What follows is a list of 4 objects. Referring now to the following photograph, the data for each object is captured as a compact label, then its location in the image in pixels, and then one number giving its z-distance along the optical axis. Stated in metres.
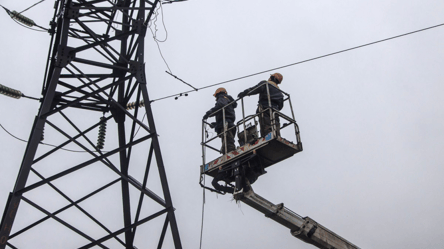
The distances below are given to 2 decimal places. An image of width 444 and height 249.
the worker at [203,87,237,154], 13.64
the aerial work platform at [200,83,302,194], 12.38
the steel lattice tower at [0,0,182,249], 9.03
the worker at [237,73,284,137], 13.07
